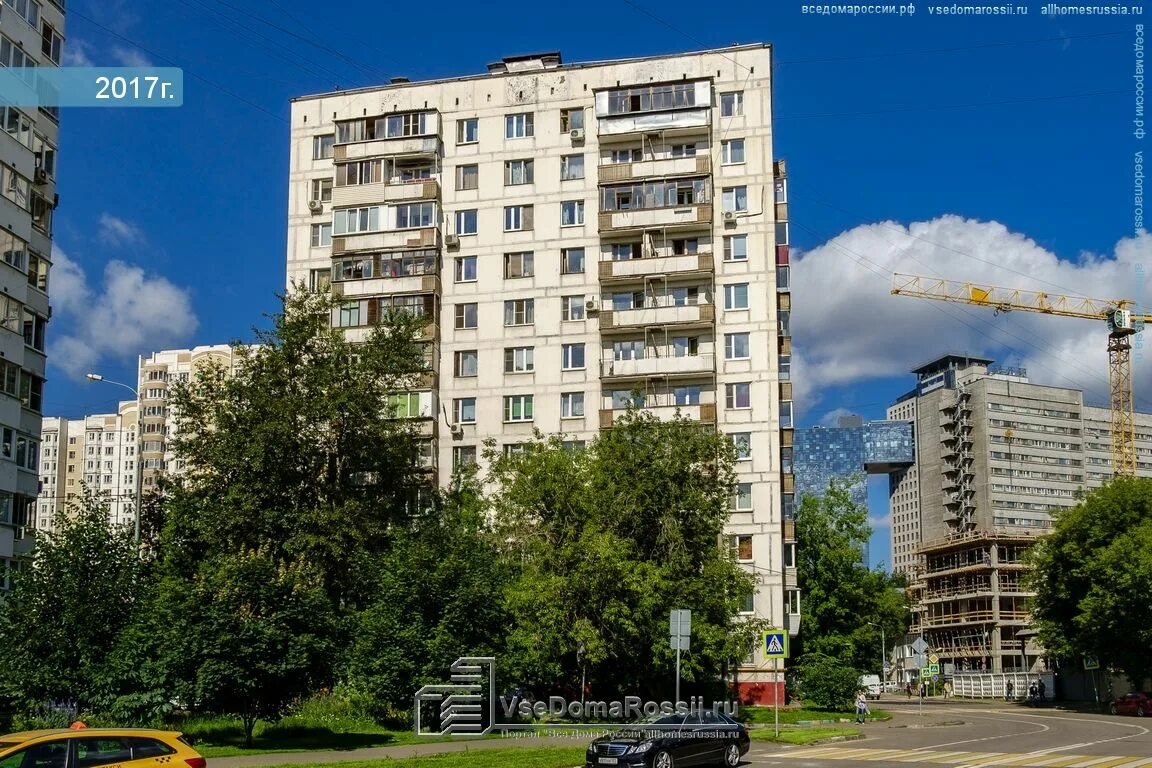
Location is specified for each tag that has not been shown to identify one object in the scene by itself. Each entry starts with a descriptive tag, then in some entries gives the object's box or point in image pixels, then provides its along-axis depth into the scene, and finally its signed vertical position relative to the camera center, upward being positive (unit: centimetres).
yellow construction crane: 13412 +2844
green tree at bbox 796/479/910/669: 7162 -22
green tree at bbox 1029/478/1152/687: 6150 -37
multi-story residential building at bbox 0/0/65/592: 4506 +1284
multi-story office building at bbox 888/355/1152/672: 17462 +1877
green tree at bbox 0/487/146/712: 3022 -114
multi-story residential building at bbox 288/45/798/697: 5706 +1651
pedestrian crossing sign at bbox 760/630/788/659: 3294 -200
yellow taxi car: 1623 -257
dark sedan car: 2345 -355
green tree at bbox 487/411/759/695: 3956 +62
